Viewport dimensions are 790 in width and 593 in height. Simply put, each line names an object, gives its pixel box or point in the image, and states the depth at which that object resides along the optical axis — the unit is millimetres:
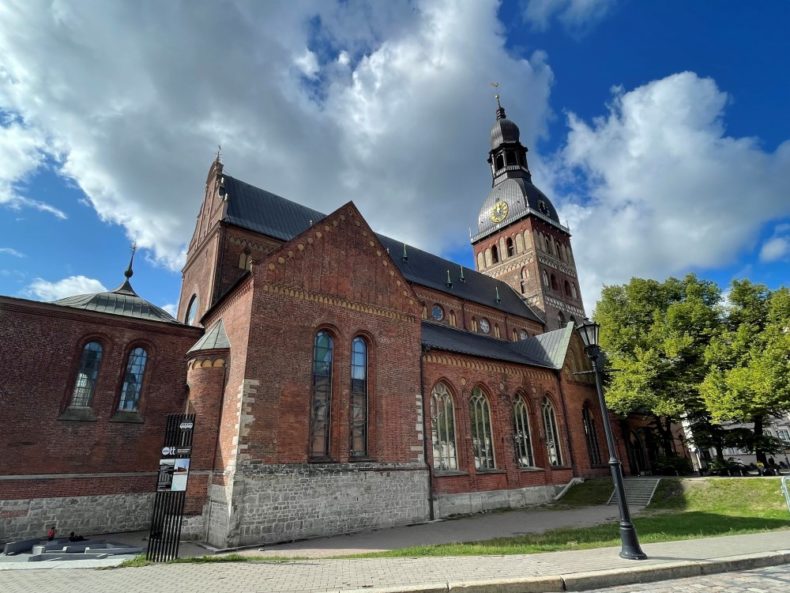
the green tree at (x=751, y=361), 20688
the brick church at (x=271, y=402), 13953
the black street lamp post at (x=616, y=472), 8734
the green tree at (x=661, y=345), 24578
